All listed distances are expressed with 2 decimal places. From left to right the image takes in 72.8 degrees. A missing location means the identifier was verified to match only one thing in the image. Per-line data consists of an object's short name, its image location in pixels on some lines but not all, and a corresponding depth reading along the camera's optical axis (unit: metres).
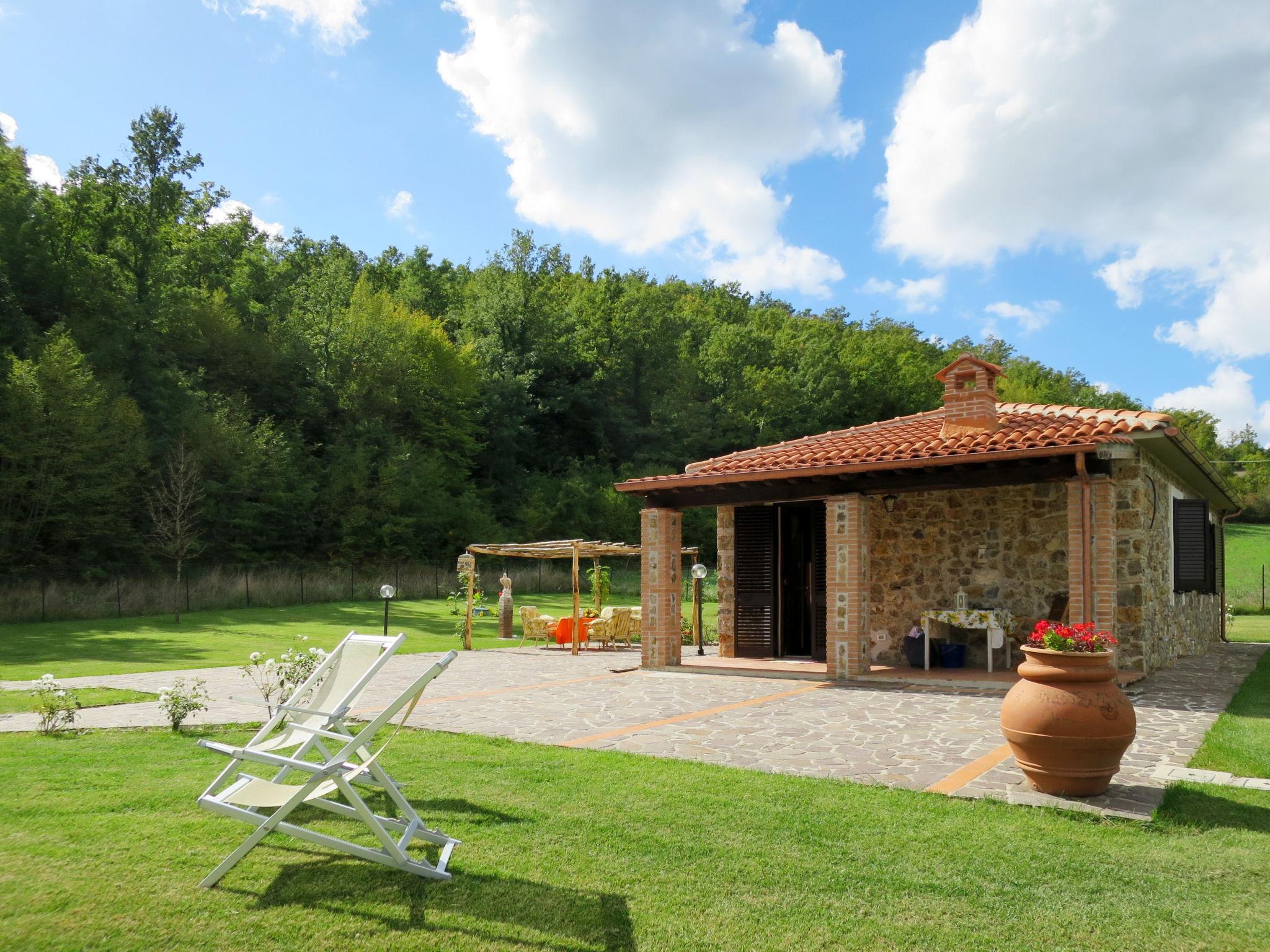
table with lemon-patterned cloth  10.91
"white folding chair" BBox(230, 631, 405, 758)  4.21
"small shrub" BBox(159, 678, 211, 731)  7.25
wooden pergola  15.86
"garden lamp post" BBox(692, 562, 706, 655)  14.93
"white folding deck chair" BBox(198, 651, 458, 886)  3.52
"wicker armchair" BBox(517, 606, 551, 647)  17.30
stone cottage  9.51
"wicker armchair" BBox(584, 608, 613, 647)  16.64
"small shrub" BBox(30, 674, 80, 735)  7.06
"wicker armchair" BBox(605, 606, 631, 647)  16.80
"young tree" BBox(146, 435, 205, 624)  25.03
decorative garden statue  19.39
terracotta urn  4.93
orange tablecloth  16.66
